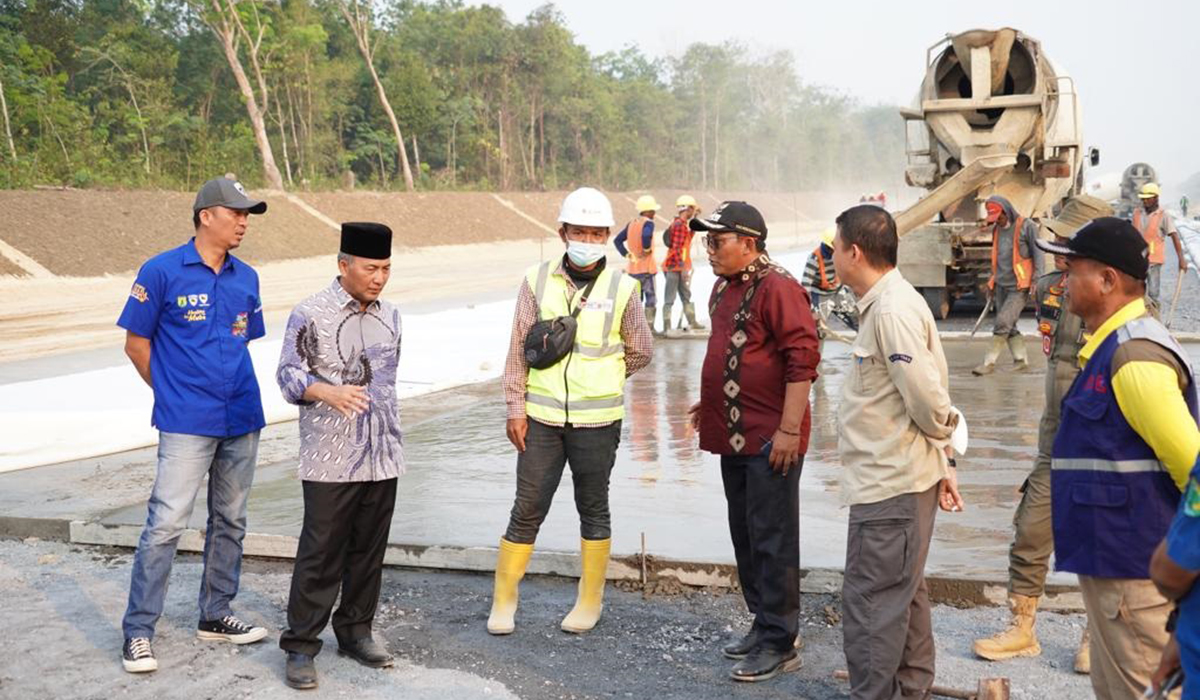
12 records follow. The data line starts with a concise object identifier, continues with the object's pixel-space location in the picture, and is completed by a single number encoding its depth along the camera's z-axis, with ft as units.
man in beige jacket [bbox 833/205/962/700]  12.98
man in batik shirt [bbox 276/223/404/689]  15.53
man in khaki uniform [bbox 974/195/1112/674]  15.42
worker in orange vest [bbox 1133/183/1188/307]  50.70
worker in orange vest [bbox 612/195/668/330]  52.65
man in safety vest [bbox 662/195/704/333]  52.19
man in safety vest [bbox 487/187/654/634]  17.04
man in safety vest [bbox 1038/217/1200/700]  10.44
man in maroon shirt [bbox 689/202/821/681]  15.43
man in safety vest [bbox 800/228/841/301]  41.57
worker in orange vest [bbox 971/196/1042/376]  38.86
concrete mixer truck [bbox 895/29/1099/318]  48.73
